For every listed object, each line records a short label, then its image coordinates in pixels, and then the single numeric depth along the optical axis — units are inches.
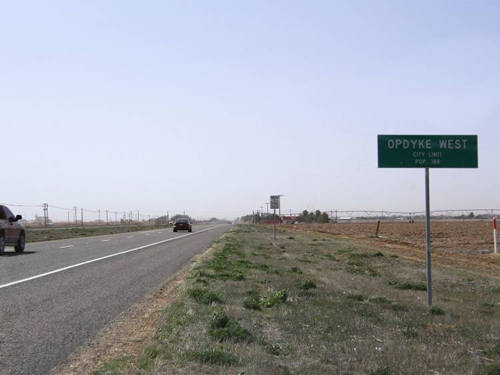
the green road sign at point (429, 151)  391.2
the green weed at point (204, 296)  388.8
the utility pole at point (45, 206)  3804.1
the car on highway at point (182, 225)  2301.9
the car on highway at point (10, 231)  881.5
